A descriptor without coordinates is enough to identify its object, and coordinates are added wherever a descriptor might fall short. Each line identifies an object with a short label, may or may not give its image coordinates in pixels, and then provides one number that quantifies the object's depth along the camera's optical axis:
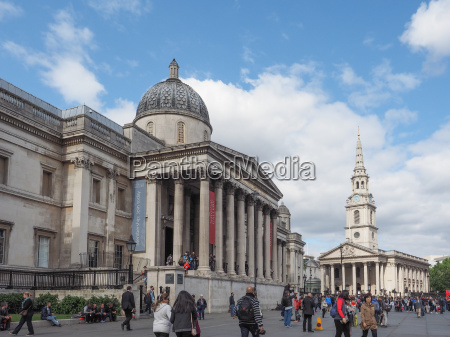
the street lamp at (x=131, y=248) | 24.51
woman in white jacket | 10.18
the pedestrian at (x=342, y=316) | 13.65
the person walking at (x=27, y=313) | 16.22
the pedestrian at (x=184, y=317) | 9.75
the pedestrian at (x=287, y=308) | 23.13
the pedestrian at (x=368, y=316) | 14.38
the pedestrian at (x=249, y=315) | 11.05
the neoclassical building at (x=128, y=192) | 28.97
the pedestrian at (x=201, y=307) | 26.75
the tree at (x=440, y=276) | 138.62
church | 119.44
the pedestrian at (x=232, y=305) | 29.22
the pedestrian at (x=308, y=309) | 20.23
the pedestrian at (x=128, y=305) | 18.77
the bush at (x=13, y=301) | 22.29
